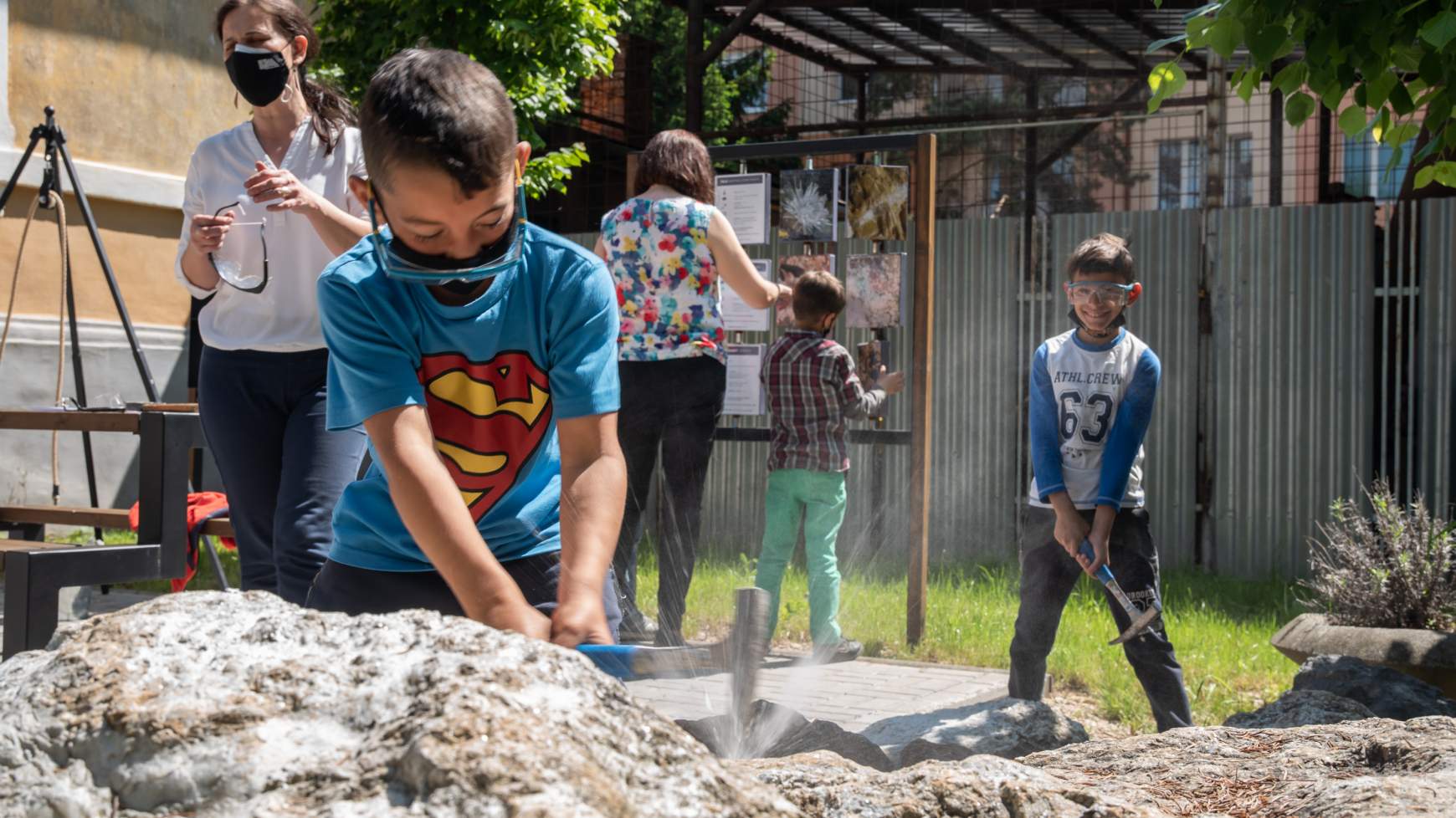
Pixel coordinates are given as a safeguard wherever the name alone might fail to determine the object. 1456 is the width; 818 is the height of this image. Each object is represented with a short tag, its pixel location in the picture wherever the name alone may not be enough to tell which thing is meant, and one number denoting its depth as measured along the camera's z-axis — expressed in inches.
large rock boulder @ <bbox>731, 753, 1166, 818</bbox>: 66.5
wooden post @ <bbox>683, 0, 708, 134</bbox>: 439.2
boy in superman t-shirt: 82.7
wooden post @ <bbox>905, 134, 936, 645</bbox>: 241.9
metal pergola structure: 473.4
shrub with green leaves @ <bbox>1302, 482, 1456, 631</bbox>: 207.8
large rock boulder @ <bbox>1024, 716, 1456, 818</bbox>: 72.9
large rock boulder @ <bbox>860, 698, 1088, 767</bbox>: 142.0
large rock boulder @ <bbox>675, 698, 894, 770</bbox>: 131.2
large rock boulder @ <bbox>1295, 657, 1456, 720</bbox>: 165.0
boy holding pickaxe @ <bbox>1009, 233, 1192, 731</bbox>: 171.2
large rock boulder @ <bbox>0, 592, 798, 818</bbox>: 45.4
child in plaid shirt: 228.8
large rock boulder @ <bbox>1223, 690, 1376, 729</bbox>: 139.6
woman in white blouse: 123.6
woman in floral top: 212.4
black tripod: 226.8
